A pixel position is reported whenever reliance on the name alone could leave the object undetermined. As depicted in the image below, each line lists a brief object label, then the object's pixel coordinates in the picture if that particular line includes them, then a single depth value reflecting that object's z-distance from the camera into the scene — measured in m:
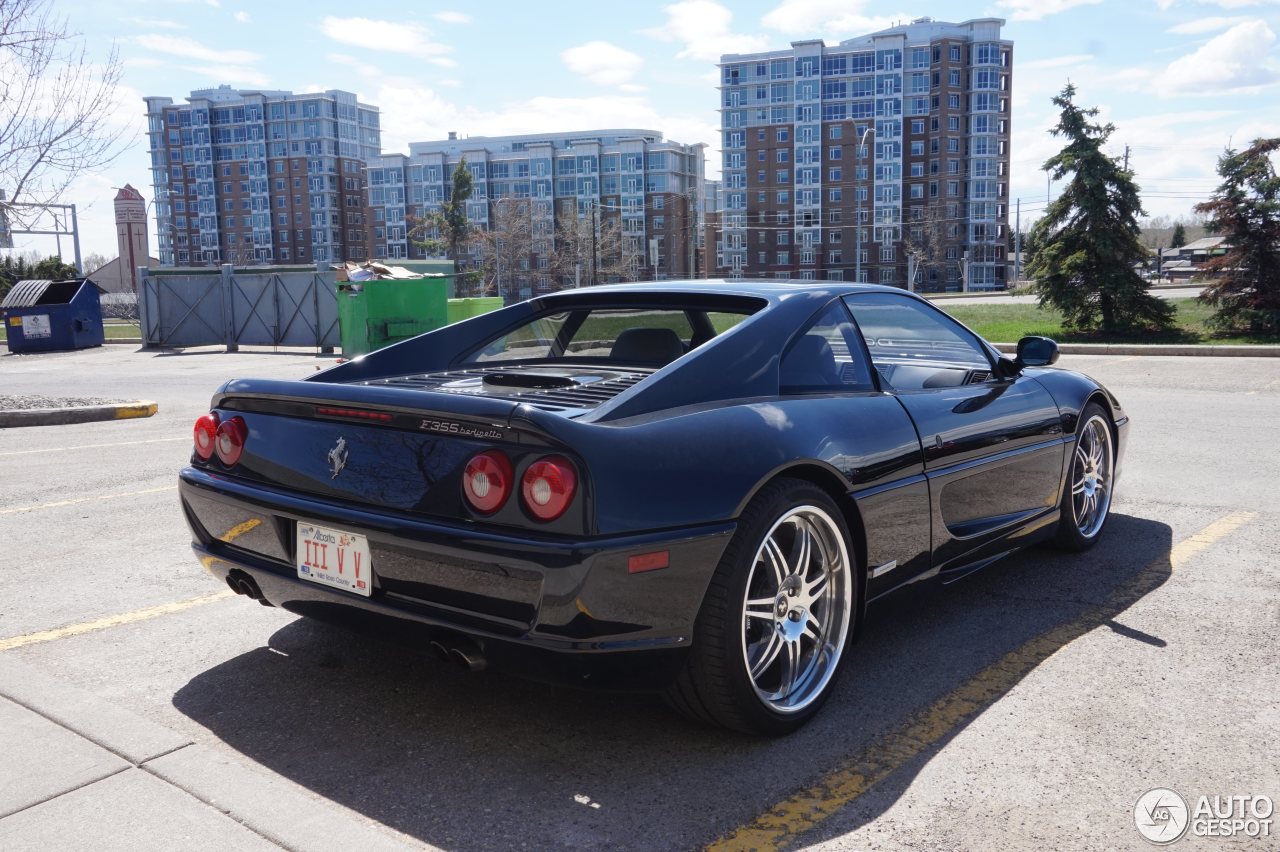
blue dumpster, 28.27
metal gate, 25.83
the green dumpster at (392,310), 20.23
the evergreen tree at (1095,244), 22.53
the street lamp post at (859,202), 89.66
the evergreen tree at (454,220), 75.75
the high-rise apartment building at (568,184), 111.44
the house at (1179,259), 86.75
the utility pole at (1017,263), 85.09
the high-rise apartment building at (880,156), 96.31
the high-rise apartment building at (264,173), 122.12
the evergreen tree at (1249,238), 20.45
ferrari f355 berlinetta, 2.68
